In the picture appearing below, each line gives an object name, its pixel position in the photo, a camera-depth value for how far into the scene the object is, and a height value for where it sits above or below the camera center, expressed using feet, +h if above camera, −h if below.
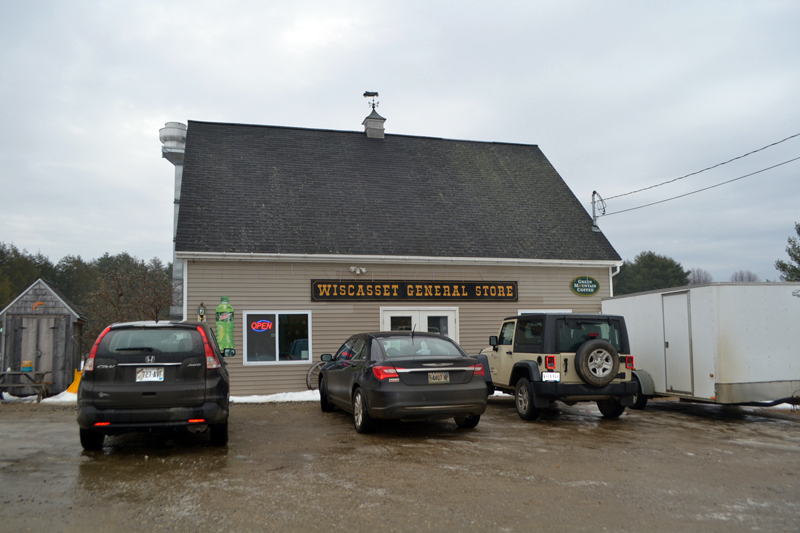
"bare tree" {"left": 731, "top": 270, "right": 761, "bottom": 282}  282.97 +16.76
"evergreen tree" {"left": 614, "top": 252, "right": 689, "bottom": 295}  177.37 +11.34
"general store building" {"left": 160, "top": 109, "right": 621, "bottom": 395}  46.62 +5.80
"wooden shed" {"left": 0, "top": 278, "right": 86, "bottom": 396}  47.98 -1.50
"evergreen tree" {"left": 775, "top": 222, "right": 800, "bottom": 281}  137.69 +10.52
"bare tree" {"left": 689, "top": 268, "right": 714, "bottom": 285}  280.90 +17.20
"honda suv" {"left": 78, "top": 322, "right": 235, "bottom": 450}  21.88 -2.49
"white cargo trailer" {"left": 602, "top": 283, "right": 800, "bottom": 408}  31.73 -1.77
